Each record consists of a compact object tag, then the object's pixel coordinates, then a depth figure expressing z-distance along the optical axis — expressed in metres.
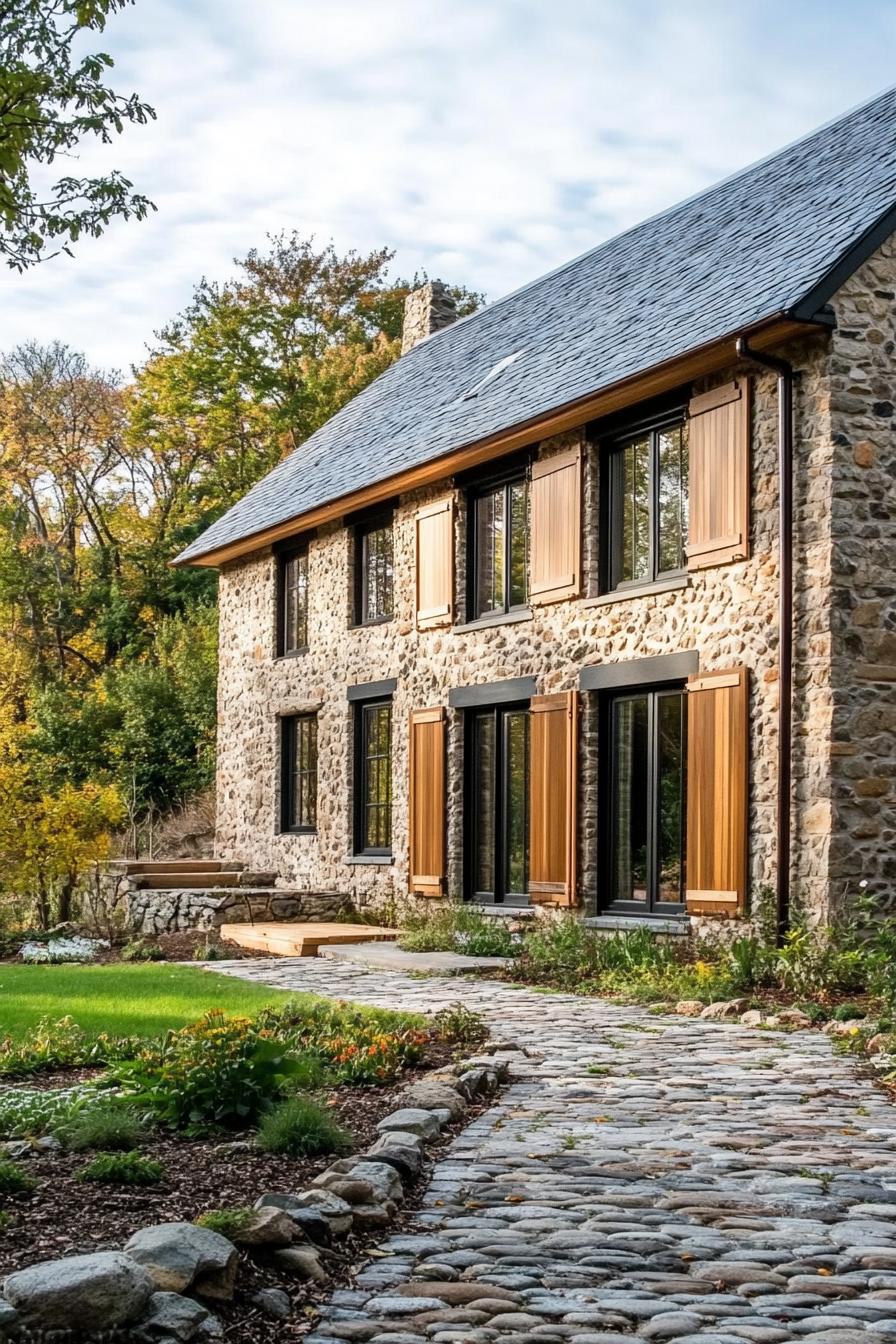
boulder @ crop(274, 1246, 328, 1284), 4.24
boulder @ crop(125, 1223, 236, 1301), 3.78
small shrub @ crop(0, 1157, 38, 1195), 4.81
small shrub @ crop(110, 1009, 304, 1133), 6.03
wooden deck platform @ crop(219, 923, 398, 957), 14.91
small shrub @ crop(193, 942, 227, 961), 14.45
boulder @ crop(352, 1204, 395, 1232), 4.72
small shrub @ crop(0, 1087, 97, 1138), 5.91
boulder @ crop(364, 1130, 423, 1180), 5.33
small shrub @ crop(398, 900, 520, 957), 13.72
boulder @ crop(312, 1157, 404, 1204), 4.87
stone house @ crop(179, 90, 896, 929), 11.39
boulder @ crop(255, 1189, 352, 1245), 4.54
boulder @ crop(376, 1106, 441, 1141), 5.91
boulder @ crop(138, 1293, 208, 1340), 3.55
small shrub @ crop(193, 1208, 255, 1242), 4.23
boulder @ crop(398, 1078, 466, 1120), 6.44
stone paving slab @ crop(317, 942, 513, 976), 12.80
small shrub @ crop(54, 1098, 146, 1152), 5.53
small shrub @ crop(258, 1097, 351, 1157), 5.55
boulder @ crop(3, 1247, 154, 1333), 3.44
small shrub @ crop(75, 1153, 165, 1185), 5.03
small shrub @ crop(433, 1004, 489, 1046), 8.55
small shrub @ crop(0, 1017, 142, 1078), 7.34
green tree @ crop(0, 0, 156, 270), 5.73
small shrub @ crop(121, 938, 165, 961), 14.55
